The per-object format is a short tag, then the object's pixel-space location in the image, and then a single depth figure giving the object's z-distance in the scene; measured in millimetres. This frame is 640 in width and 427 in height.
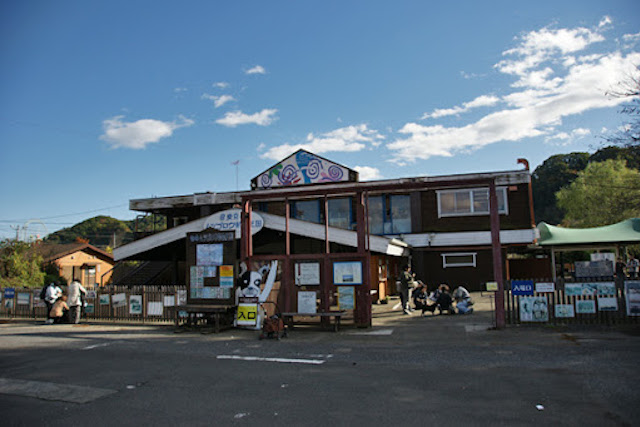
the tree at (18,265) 24953
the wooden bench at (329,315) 13000
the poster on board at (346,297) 13641
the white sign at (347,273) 13500
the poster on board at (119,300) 17453
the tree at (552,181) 77000
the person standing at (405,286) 16562
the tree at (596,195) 43094
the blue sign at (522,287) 12359
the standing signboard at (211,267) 13922
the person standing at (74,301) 17078
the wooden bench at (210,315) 13766
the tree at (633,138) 15695
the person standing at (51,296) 17570
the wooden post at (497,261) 12281
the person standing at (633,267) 24253
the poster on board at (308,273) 13812
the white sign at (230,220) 20141
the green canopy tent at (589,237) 24562
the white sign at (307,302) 13562
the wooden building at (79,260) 38969
